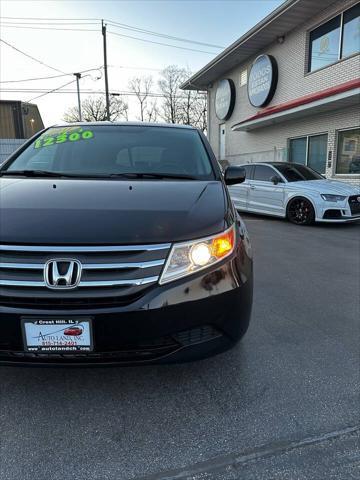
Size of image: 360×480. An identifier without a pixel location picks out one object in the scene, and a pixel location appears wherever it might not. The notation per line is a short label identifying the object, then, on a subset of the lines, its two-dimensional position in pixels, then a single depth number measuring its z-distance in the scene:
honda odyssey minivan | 1.63
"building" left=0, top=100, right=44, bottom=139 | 25.03
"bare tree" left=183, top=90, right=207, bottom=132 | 45.81
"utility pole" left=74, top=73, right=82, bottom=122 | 30.22
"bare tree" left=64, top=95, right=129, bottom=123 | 50.72
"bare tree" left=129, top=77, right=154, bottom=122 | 48.72
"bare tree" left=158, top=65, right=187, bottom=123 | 47.06
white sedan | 7.46
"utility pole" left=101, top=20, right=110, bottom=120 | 25.36
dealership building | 10.62
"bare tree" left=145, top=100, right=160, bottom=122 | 50.09
